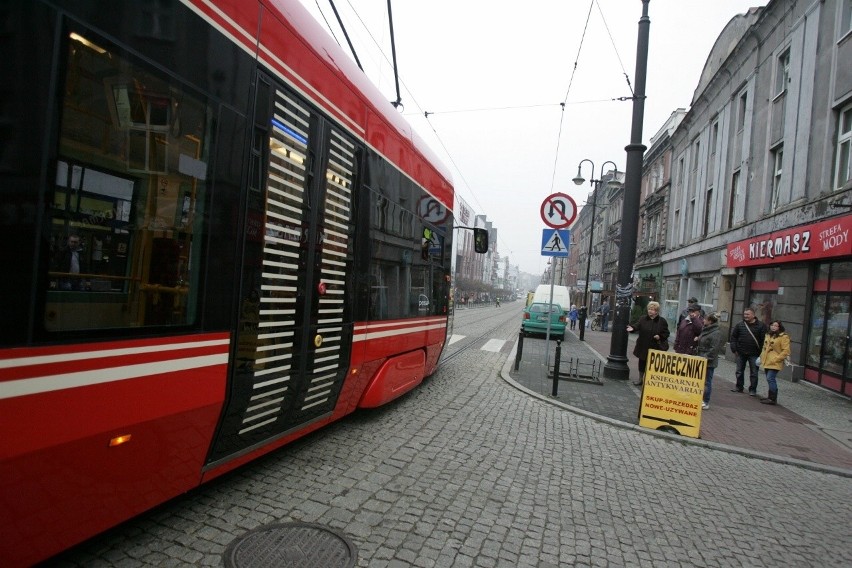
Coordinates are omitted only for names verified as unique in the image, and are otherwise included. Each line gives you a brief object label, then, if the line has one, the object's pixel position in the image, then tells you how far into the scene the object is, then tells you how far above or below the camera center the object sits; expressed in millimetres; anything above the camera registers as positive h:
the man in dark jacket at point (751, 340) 9195 -513
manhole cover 2781 -1642
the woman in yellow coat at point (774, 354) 8719 -702
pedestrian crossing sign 9844 +1054
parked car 18828 -1031
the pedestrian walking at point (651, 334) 8609 -522
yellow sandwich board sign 6223 -1124
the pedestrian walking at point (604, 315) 26984 -834
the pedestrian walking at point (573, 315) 28547 -1069
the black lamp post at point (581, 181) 20625 +5445
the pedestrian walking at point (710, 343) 8344 -578
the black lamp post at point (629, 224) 9992 +1614
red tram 1901 +67
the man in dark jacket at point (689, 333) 8477 -448
